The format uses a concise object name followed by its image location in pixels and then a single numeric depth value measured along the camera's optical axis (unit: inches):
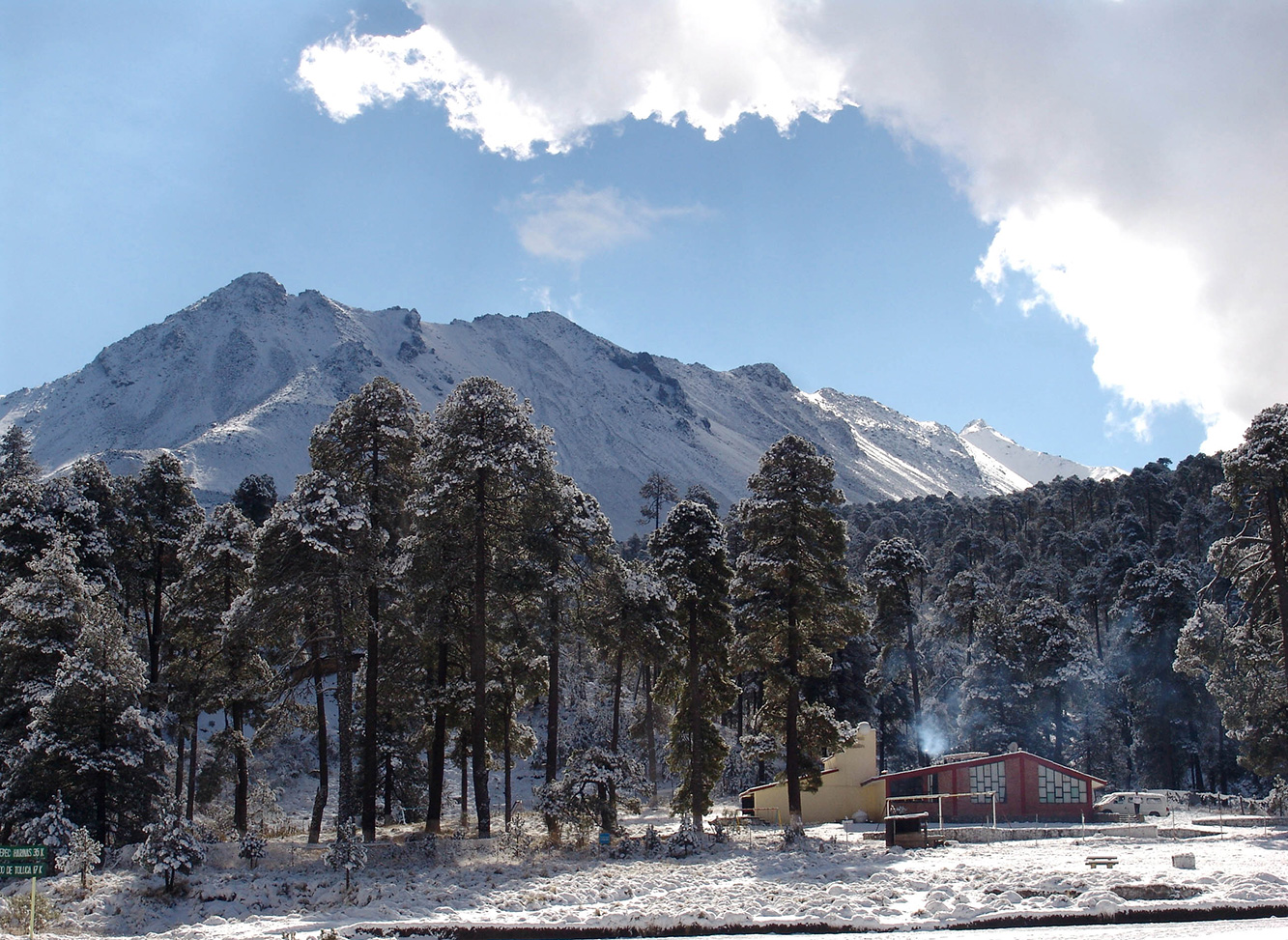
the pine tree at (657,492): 5871.1
